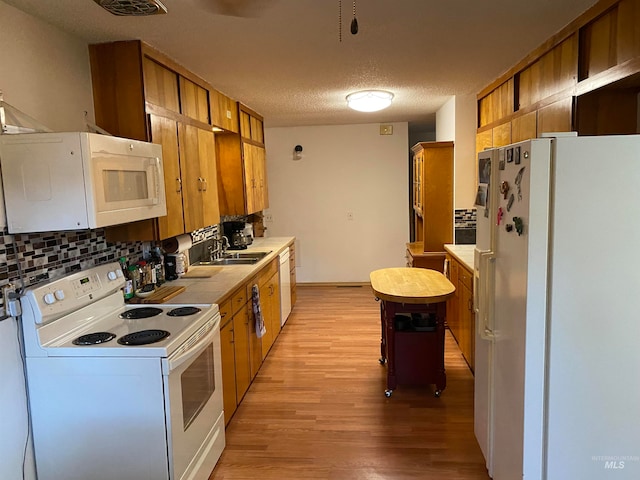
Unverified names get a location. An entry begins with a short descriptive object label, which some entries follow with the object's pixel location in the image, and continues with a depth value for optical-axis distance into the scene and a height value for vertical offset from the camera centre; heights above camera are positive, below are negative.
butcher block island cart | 3.24 -1.03
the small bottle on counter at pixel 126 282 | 2.74 -0.49
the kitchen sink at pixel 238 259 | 4.14 -0.58
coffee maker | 4.86 -0.40
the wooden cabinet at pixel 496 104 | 3.67 +0.72
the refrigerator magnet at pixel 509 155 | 1.93 +0.13
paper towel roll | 3.41 -0.34
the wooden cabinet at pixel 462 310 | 3.58 -1.04
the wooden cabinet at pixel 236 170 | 4.66 +0.27
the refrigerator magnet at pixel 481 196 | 2.32 -0.04
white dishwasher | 4.81 -0.99
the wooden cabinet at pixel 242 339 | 2.90 -1.01
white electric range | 1.94 -0.83
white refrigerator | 1.65 -0.45
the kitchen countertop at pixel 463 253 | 3.67 -0.57
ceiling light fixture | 4.17 +0.83
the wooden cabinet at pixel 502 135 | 3.68 +0.43
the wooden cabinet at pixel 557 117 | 2.59 +0.41
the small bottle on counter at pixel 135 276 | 2.84 -0.47
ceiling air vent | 1.97 +0.83
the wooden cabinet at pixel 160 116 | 2.62 +0.50
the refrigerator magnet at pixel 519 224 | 1.78 -0.15
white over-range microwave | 1.89 +0.09
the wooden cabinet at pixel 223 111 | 3.84 +0.75
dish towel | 3.53 -0.88
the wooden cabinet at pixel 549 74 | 2.56 +0.70
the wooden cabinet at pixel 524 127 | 3.14 +0.43
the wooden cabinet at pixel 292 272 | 5.33 -0.90
